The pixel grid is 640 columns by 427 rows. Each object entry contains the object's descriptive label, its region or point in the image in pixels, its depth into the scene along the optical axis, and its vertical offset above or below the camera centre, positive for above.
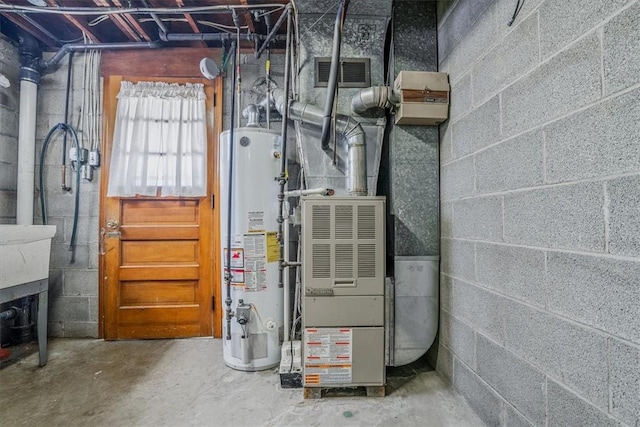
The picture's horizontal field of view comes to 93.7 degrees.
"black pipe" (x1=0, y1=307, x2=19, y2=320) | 2.19 -0.68
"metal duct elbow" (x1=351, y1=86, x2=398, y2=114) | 1.97 +0.82
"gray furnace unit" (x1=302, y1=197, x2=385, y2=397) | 1.77 -0.40
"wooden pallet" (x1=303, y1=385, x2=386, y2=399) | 1.79 -1.03
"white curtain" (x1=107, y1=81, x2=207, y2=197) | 2.53 +0.66
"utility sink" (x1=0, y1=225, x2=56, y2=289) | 1.92 -0.22
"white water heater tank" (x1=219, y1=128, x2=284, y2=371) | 2.14 -0.22
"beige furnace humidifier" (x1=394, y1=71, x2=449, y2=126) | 1.90 +0.82
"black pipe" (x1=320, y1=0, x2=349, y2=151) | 1.74 +0.90
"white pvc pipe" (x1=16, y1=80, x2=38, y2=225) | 2.55 +0.57
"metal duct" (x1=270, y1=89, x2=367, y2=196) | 1.95 +0.56
